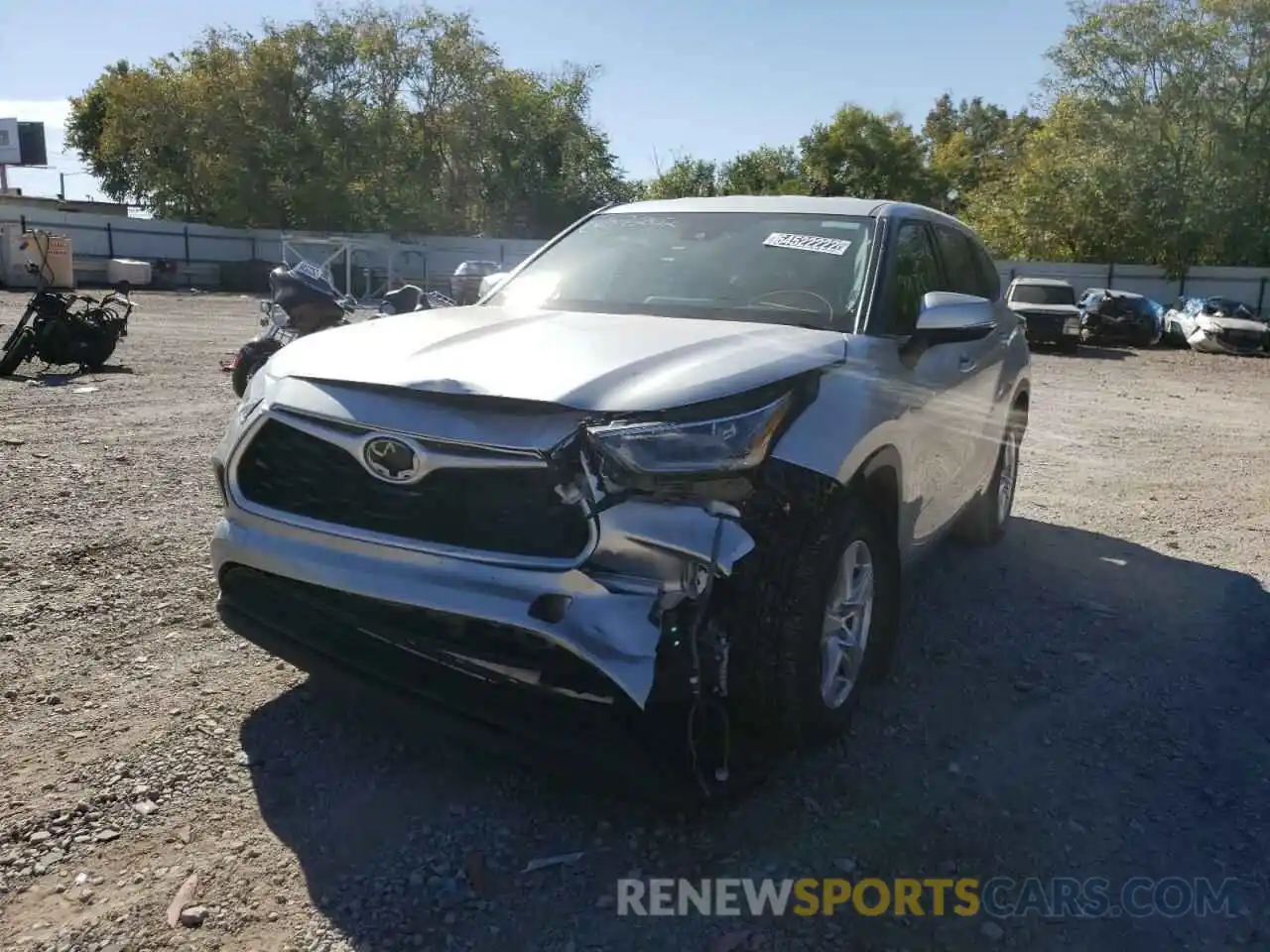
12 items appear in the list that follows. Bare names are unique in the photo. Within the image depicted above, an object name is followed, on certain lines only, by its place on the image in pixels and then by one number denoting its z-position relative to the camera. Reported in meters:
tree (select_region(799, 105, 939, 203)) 47.56
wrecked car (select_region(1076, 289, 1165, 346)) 24.83
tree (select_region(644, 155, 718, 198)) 52.28
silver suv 2.47
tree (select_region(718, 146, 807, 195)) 50.78
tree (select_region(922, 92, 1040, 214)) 49.44
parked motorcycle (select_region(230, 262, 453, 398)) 7.61
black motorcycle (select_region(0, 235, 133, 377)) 10.55
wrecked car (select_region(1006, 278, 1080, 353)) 22.12
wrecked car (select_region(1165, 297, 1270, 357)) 24.05
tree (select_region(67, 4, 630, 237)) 41.50
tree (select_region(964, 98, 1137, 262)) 34.56
